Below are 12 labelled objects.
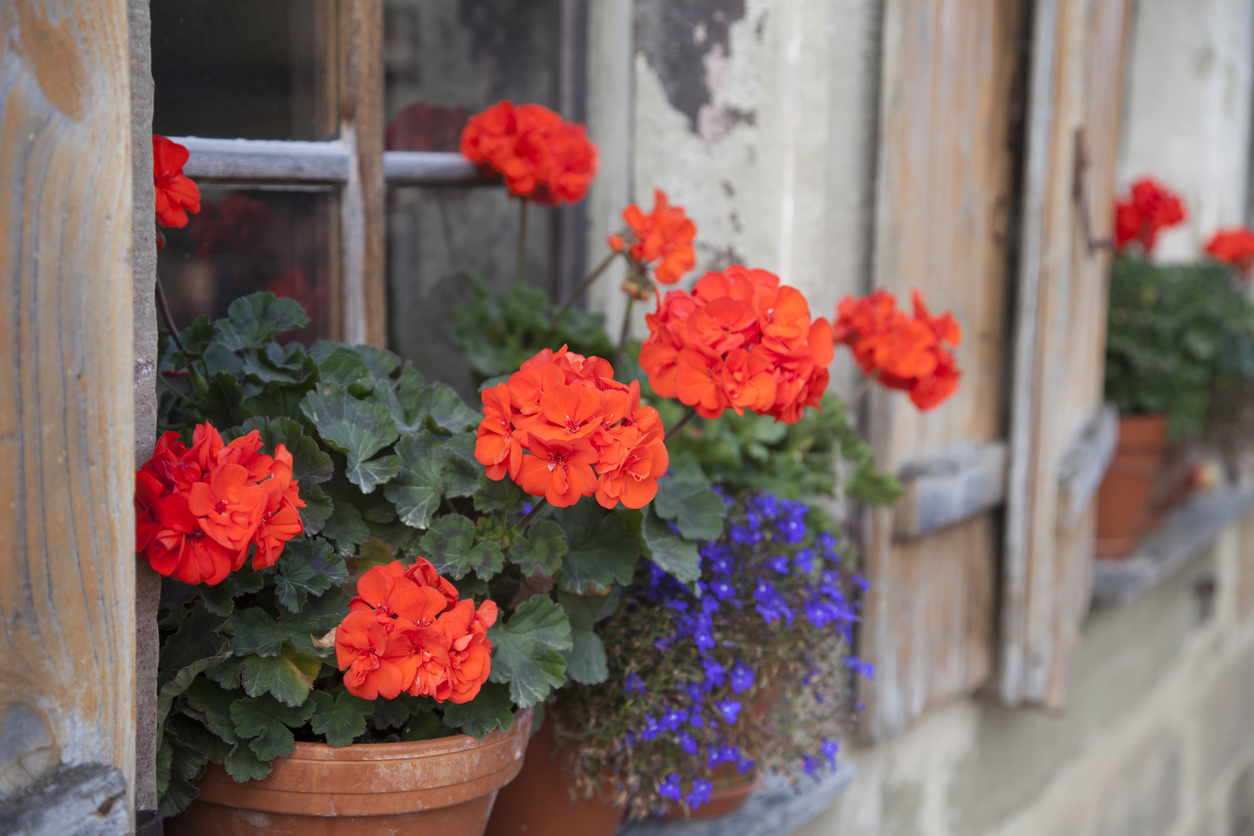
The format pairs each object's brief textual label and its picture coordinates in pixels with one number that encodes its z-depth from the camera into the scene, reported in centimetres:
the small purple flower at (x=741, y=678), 126
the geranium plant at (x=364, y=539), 83
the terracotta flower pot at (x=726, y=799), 145
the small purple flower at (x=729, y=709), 125
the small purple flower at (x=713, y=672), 124
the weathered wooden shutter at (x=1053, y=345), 209
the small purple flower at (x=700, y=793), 126
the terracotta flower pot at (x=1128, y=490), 303
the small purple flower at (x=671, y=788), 123
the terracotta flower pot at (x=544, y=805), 124
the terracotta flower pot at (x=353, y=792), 90
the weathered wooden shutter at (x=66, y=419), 68
